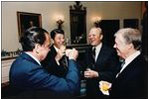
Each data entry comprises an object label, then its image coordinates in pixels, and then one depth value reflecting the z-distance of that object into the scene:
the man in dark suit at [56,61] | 1.16
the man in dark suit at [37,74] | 0.94
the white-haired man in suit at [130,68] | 0.98
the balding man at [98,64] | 1.27
